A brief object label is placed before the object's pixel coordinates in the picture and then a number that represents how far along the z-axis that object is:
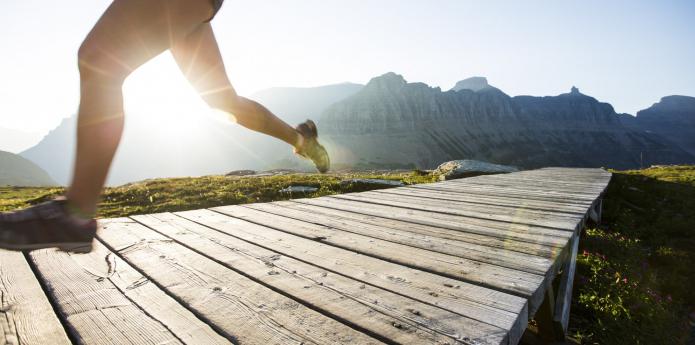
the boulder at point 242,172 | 36.78
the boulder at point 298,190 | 9.85
